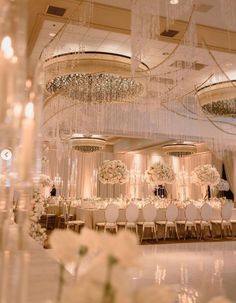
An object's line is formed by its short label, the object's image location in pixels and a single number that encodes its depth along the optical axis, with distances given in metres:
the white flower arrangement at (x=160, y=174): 10.98
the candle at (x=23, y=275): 0.70
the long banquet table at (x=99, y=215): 9.38
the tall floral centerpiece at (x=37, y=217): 4.32
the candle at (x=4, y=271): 0.79
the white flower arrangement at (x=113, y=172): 10.45
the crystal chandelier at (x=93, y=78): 6.22
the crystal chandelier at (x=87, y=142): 13.41
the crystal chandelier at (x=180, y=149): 14.52
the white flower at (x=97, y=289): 0.55
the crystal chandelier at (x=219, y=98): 7.38
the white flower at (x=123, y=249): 0.57
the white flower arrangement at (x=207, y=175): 11.52
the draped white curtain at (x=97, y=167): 16.09
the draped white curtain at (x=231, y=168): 15.42
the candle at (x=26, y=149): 0.74
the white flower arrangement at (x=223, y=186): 13.91
